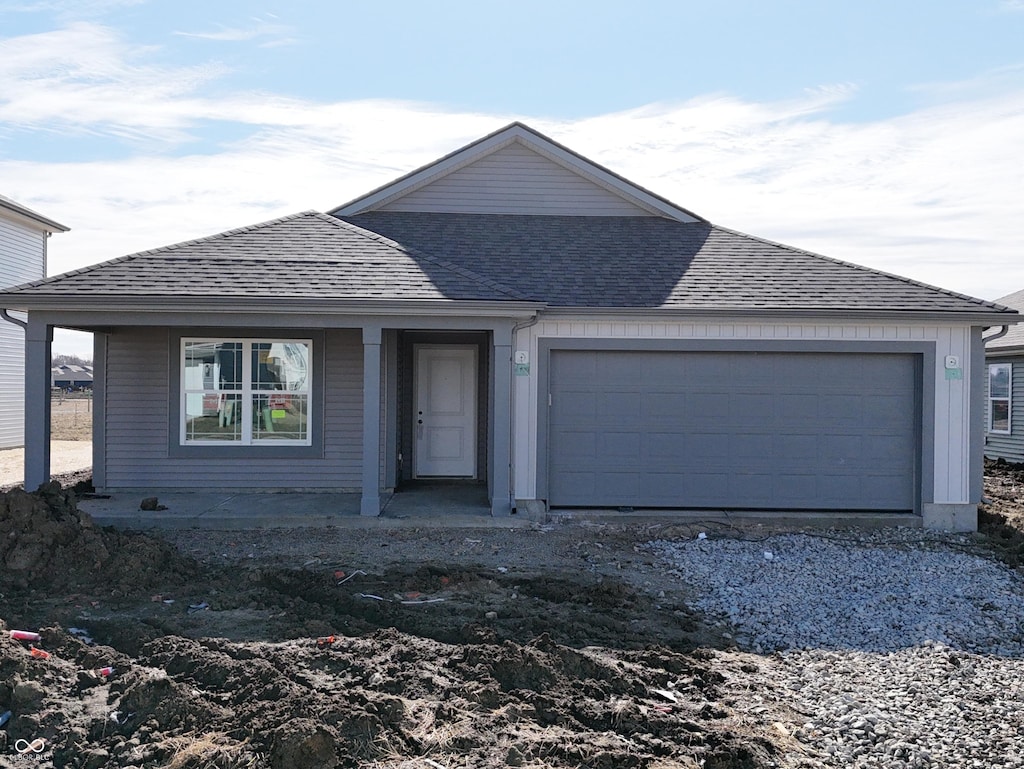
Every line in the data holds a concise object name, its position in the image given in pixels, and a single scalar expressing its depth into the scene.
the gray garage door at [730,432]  11.96
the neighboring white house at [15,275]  21.53
